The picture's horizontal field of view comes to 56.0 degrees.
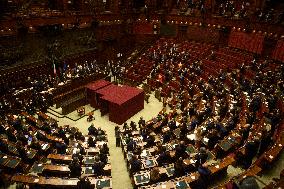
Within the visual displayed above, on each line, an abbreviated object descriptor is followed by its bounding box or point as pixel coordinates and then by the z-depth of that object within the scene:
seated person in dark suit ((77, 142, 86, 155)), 11.54
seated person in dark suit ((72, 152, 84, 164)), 10.91
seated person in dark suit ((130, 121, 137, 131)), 14.13
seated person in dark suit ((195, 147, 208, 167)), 9.97
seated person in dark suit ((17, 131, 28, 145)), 12.19
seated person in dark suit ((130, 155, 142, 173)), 10.37
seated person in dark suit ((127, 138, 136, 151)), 11.82
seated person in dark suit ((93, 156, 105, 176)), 10.21
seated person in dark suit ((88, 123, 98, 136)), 13.56
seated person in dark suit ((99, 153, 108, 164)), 10.90
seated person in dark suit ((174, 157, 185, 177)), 9.75
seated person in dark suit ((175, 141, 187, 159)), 10.82
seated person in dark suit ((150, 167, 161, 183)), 9.54
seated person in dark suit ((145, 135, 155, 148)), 12.29
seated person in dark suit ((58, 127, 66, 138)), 12.85
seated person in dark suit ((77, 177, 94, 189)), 9.00
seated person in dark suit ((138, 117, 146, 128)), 14.35
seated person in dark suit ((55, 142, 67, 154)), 11.66
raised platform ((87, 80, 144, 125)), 16.05
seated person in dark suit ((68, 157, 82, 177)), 10.10
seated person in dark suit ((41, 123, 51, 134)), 13.51
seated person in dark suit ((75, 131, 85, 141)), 13.08
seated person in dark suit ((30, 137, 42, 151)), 11.81
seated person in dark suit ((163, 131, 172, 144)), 12.28
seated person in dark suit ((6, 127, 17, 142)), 12.40
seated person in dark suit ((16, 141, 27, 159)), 11.16
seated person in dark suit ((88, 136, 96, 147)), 12.20
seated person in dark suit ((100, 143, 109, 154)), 11.40
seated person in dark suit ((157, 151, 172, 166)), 10.62
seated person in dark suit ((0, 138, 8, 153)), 11.45
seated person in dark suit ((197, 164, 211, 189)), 8.95
